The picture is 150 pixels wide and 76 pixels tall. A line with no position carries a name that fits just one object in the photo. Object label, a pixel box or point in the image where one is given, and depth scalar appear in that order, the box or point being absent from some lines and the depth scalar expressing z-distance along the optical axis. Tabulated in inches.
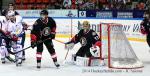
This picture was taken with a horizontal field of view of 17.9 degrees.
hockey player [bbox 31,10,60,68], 397.4
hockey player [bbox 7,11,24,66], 425.1
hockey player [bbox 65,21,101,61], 422.3
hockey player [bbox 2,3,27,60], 435.3
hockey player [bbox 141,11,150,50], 452.1
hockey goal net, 403.5
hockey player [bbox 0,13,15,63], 435.8
